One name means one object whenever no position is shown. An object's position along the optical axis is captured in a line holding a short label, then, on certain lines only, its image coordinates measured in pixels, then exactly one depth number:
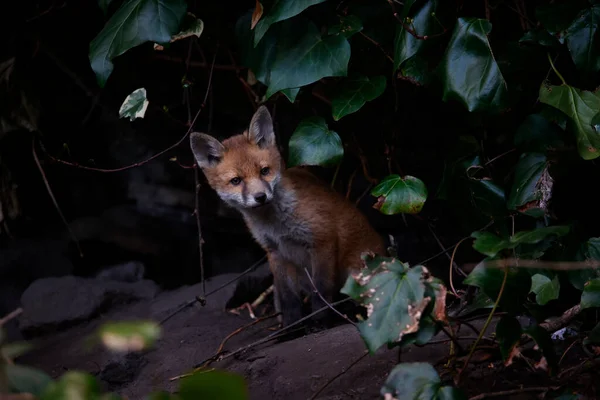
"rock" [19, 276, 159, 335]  9.52
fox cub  8.25
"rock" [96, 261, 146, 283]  10.81
